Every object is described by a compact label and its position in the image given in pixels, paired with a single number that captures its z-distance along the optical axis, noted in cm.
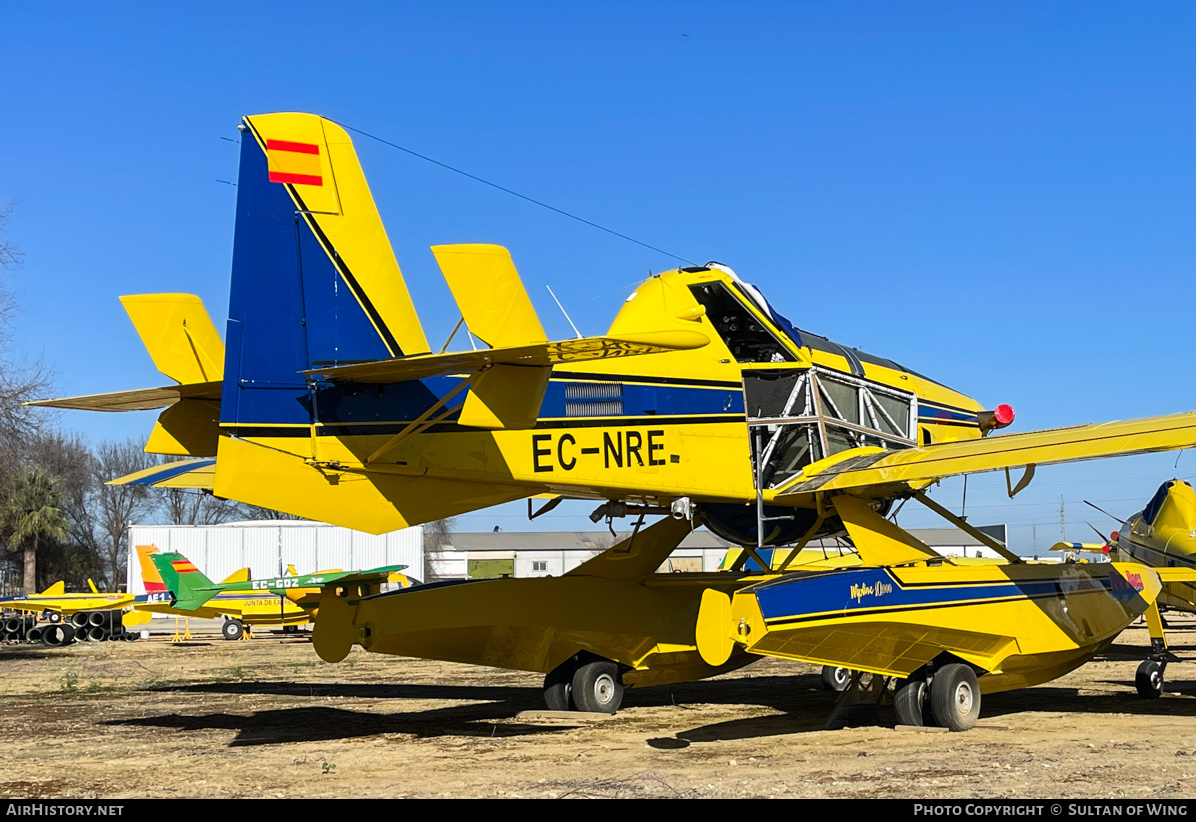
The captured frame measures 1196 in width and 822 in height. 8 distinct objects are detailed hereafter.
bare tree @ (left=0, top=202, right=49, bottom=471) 2261
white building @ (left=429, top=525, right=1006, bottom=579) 8088
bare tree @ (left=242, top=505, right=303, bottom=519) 6534
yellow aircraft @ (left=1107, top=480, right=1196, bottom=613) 2006
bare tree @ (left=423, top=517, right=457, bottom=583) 8231
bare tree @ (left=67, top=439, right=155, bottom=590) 6919
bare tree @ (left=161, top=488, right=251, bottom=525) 7144
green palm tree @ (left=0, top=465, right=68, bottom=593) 5300
